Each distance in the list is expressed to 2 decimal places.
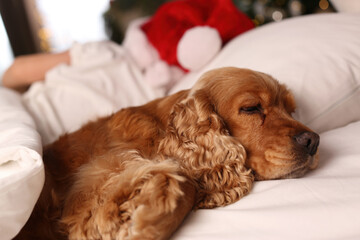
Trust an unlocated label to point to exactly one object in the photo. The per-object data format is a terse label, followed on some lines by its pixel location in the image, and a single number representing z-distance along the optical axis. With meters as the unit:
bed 0.58
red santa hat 1.00
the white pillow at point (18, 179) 0.58
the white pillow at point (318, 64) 0.82
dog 0.60
